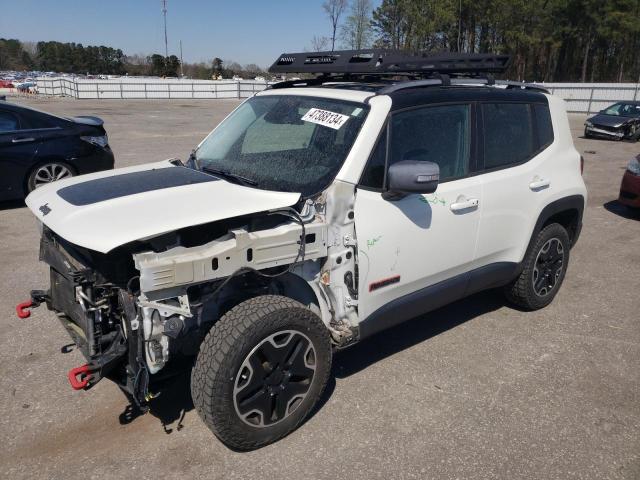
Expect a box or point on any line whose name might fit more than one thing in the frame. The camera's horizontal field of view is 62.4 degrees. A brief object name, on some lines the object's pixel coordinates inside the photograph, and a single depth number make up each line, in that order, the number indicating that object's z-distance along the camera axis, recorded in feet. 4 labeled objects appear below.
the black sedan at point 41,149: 24.68
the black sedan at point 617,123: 61.57
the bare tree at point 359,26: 158.20
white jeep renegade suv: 8.68
